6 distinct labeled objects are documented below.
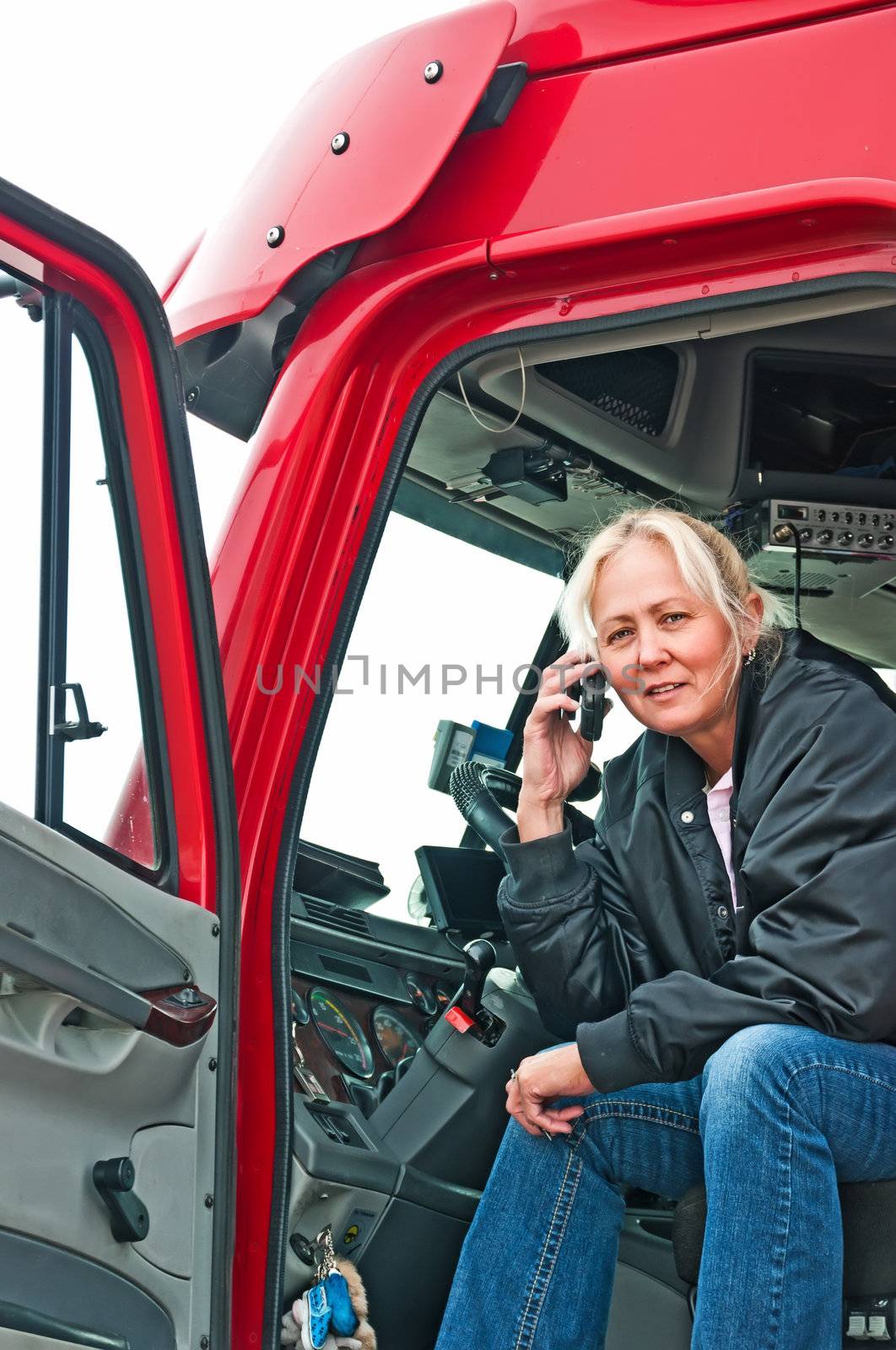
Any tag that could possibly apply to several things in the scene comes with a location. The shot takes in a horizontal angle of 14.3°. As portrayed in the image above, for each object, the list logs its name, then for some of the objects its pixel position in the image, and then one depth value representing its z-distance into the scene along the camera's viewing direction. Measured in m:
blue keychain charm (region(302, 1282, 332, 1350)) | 3.14
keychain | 3.15
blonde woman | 2.95
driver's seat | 2.98
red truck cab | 2.85
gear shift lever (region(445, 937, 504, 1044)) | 3.46
